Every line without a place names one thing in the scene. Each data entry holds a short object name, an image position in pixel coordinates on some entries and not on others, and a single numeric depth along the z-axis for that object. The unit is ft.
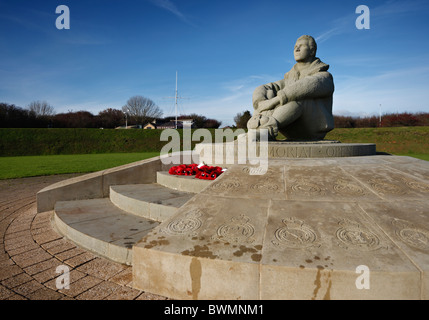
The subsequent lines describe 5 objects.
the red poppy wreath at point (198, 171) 15.87
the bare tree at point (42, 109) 181.95
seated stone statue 18.74
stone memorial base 6.51
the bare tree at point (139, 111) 199.70
